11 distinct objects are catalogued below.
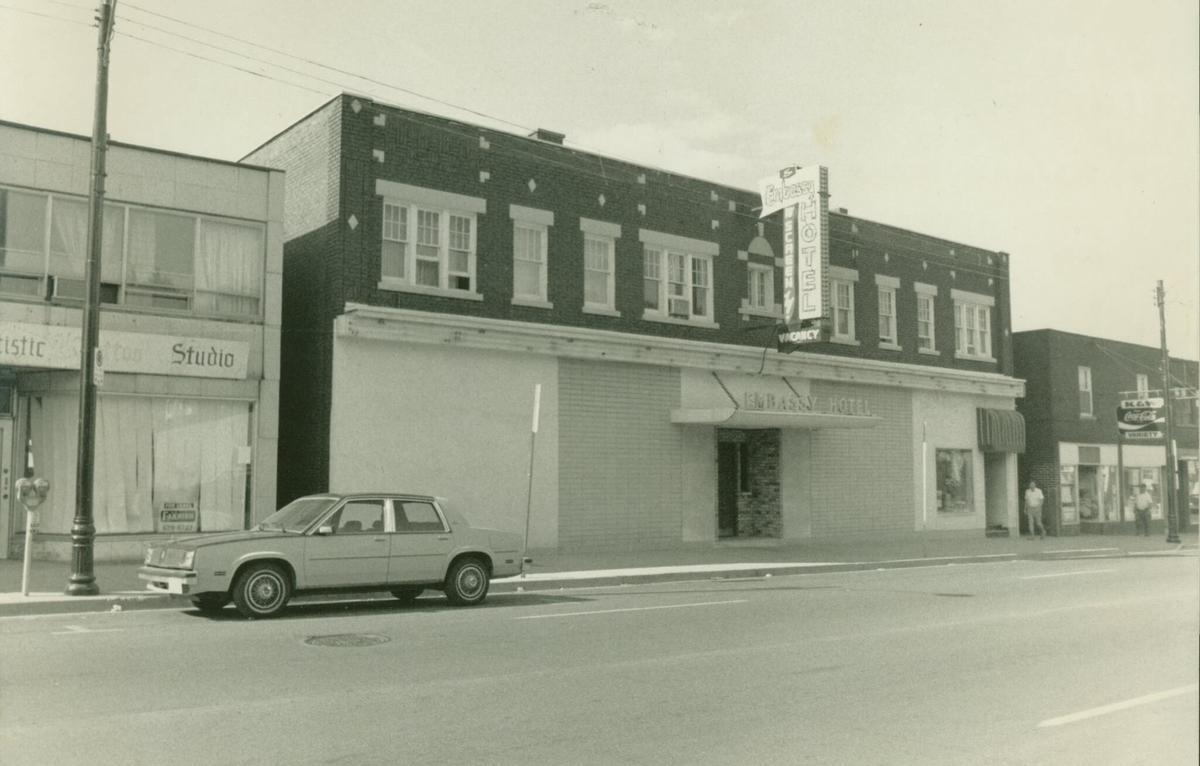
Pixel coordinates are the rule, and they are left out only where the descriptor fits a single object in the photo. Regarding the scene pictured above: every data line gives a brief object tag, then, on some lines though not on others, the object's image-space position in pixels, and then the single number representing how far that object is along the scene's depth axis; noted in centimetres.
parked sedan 1248
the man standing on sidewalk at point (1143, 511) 3600
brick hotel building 2061
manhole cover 1074
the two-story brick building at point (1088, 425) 3659
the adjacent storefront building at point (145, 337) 1778
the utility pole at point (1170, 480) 2728
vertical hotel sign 2617
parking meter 1348
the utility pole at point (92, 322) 1417
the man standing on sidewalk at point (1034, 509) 3359
